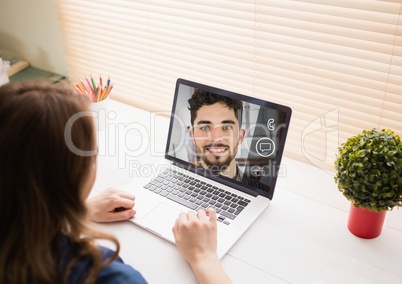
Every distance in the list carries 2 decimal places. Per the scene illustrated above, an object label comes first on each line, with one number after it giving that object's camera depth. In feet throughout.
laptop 3.54
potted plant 3.01
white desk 3.05
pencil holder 4.73
